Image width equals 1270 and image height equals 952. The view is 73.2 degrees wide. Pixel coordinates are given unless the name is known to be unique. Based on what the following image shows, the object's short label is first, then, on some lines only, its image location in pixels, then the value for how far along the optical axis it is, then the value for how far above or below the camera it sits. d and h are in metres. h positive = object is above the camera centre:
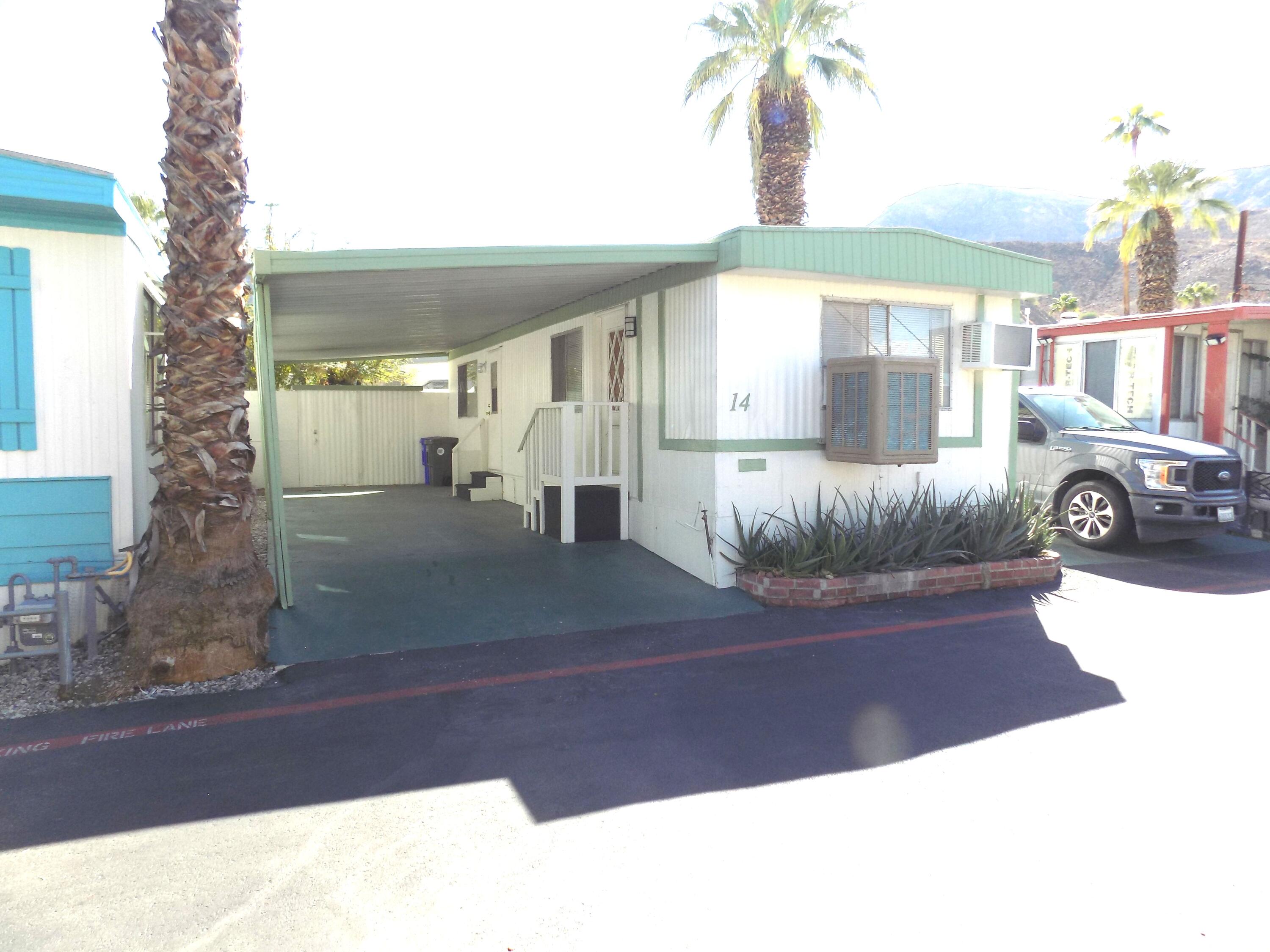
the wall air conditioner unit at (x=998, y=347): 8.18 +0.80
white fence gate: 15.83 -0.10
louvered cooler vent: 7.00 +0.16
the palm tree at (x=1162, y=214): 21.28 +5.54
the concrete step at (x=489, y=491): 13.55 -1.00
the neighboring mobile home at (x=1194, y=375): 11.74 +0.76
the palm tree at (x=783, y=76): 14.50 +6.03
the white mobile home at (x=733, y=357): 7.03 +0.66
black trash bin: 15.68 -0.57
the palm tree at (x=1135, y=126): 24.28 +8.64
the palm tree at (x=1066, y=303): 37.12 +5.61
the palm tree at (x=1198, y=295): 33.84 +5.44
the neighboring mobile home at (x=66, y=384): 5.42 +0.29
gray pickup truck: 8.85 -0.50
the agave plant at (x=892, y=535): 7.12 -0.93
